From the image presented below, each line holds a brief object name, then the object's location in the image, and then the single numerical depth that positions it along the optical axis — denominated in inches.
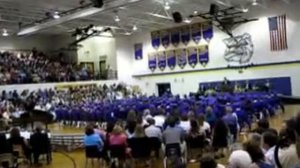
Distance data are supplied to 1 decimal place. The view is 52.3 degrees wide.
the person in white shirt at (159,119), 307.8
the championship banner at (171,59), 839.4
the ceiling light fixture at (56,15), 600.0
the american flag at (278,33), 676.2
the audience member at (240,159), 143.0
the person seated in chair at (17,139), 283.1
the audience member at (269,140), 137.0
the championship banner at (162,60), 855.4
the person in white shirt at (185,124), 267.3
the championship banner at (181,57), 820.7
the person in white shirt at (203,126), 268.8
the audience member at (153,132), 256.9
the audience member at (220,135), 247.6
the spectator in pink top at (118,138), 239.6
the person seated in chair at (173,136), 238.7
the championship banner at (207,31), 775.1
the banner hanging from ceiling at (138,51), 905.0
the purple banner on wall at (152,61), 874.4
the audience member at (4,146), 261.5
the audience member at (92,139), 263.3
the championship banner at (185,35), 814.3
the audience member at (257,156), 117.9
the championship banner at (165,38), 850.3
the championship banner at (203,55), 783.3
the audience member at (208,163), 116.8
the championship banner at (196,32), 795.2
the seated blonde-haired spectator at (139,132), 243.5
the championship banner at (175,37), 833.0
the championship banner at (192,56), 802.0
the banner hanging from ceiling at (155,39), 866.7
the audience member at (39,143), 291.8
